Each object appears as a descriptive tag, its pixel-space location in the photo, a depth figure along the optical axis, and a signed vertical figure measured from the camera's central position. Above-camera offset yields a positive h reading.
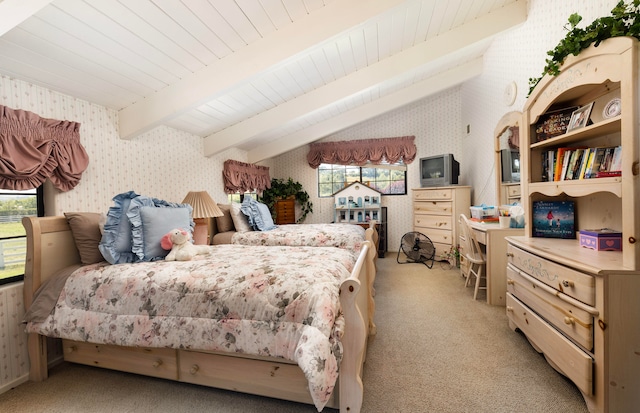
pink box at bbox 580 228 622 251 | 1.59 -0.26
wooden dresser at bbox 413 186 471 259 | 4.35 -0.20
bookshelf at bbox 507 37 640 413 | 1.25 -0.33
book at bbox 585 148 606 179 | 1.66 +0.21
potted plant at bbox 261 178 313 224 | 5.66 +0.18
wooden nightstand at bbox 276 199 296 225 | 5.64 -0.17
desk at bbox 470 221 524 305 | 2.72 -0.64
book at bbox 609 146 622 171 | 1.53 +0.20
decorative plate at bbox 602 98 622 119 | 1.51 +0.48
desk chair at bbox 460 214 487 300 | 2.90 -0.57
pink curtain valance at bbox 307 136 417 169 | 5.36 +0.99
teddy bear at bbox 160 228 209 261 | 1.95 -0.29
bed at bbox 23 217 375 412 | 1.25 -0.61
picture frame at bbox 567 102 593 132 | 1.72 +0.51
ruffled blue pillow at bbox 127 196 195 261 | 1.94 -0.14
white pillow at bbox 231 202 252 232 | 3.59 -0.20
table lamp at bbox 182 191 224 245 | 2.74 -0.06
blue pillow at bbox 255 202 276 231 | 3.64 -0.22
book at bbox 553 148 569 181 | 1.93 +0.24
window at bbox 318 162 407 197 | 5.57 +0.49
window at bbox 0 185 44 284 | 1.87 -0.17
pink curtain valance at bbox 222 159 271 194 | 4.38 +0.47
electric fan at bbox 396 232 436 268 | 4.50 -0.79
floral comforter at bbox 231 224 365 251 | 3.09 -0.40
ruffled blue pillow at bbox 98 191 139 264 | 1.87 -0.21
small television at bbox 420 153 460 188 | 4.48 +0.48
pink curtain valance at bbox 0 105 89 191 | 1.75 +0.40
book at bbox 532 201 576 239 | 2.04 -0.17
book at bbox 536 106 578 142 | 1.95 +0.53
